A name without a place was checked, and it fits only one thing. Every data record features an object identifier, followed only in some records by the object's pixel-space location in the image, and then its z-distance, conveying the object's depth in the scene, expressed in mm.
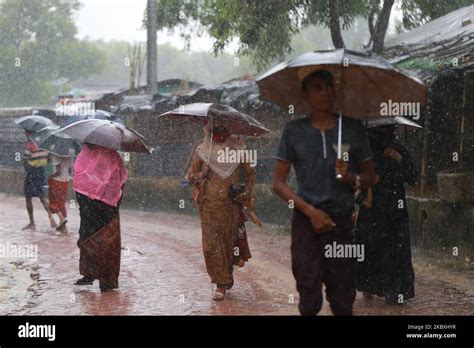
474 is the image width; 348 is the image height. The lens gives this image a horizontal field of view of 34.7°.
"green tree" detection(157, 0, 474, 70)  14961
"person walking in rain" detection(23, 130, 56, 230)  13523
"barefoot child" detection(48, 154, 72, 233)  12969
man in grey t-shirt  4824
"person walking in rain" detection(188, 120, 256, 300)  7781
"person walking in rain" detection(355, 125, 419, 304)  7402
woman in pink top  8133
